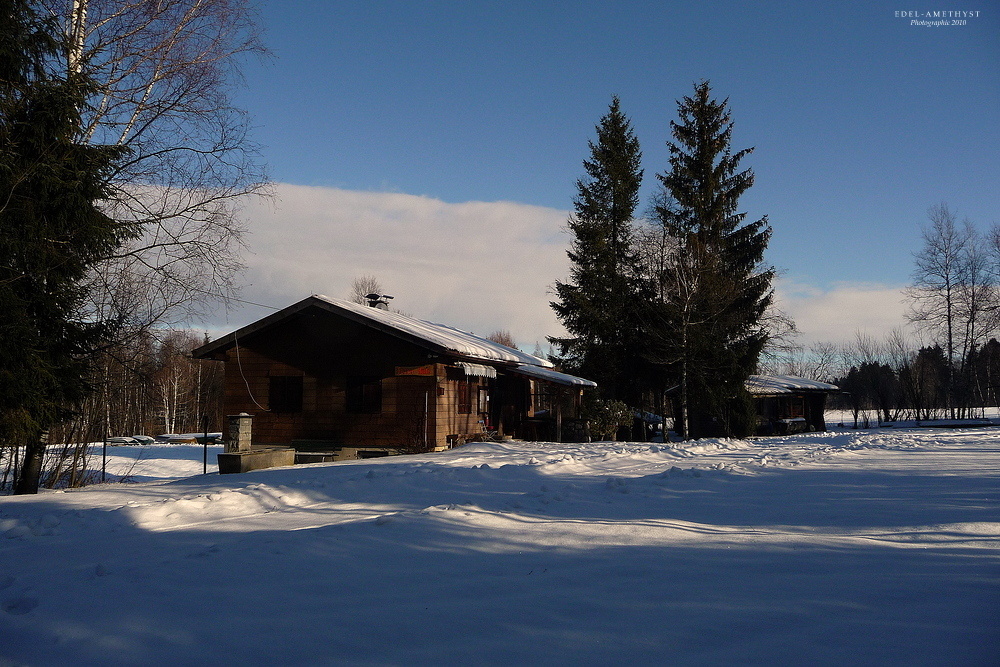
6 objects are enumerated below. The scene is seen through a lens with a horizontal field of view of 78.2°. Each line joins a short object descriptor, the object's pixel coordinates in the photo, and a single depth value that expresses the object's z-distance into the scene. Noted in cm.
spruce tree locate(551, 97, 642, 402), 2881
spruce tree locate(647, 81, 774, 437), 2389
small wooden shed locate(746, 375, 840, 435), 2992
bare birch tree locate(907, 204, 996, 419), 3441
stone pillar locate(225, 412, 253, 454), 1345
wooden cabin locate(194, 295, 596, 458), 1755
